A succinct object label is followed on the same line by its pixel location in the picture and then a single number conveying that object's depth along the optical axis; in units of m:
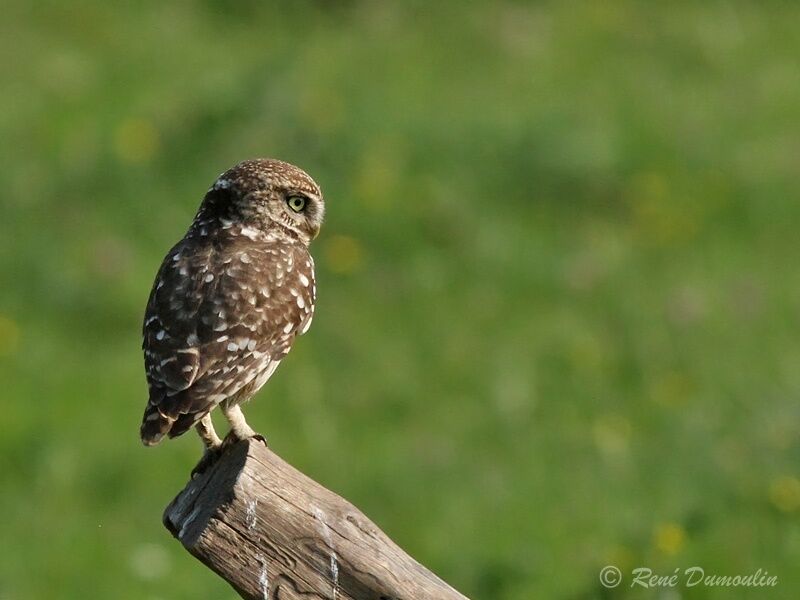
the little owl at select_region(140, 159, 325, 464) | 10.14
